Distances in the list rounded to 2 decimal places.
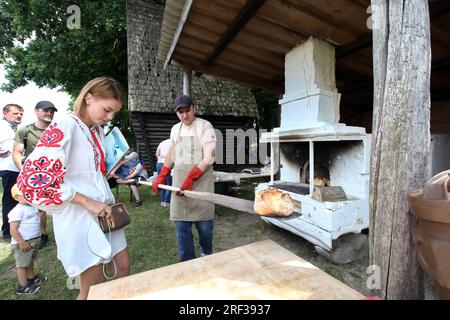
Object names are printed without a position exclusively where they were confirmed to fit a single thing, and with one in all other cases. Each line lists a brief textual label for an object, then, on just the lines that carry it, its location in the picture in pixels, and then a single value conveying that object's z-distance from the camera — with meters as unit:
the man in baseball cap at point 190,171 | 2.57
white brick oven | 2.96
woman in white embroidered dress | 1.27
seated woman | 3.52
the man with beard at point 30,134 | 3.29
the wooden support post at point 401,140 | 1.34
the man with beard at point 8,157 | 3.78
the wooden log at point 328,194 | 3.06
